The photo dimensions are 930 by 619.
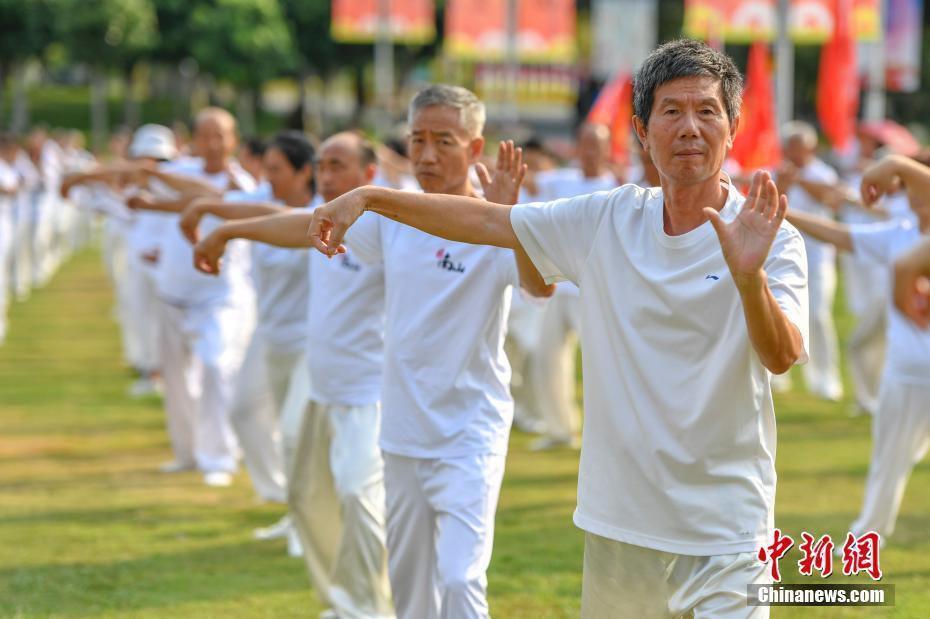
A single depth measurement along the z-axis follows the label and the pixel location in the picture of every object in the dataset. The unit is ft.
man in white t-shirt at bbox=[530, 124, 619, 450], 39.50
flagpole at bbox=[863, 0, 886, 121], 89.86
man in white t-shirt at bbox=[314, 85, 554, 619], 18.45
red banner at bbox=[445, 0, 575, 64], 98.53
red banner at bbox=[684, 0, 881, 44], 66.49
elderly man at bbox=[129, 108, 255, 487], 34.83
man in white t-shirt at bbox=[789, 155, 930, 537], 26.61
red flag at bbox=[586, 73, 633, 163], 63.57
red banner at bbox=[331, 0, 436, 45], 102.32
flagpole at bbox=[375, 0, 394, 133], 108.17
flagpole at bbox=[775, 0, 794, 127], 63.72
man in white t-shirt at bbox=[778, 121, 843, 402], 47.98
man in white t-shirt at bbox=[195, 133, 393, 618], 21.99
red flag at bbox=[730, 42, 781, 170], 52.54
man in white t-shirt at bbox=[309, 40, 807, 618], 13.07
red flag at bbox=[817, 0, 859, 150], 62.85
